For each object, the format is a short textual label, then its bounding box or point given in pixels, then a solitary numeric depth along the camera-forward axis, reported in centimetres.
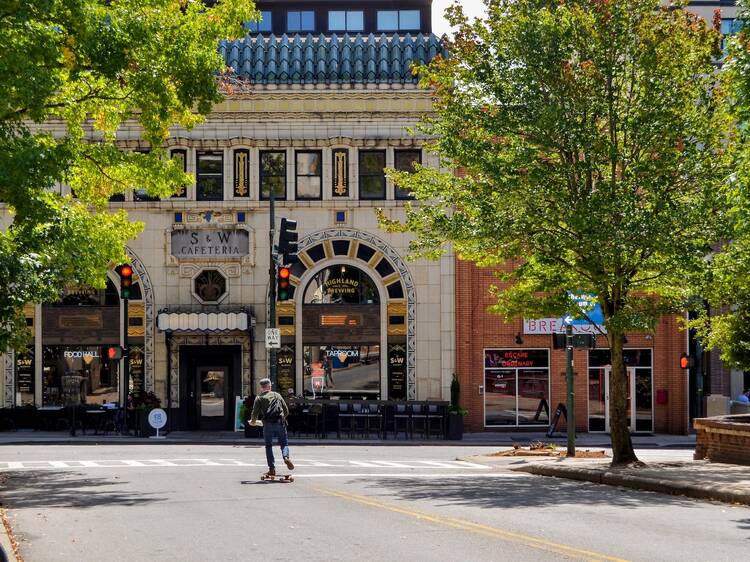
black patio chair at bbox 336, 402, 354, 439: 3625
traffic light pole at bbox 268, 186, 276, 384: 3344
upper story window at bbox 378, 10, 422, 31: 4716
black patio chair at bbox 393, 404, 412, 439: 3603
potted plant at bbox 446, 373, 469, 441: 3625
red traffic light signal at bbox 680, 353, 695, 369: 3762
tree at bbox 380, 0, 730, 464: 2052
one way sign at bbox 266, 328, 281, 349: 3362
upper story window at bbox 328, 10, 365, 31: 4791
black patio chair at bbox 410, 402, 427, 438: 3628
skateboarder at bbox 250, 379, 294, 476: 1939
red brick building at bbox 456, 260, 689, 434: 3891
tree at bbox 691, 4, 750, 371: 1509
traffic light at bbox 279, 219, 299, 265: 3122
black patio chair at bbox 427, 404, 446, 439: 3641
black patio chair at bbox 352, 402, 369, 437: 3641
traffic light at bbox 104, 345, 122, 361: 3619
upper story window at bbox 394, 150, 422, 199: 3888
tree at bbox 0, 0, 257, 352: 1599
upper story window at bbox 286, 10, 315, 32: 4812
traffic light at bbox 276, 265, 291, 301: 3191
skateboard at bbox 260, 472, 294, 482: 1939
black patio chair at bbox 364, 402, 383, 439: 3631
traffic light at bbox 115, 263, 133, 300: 3238
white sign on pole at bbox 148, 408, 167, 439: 3488
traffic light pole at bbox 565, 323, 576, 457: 2653
